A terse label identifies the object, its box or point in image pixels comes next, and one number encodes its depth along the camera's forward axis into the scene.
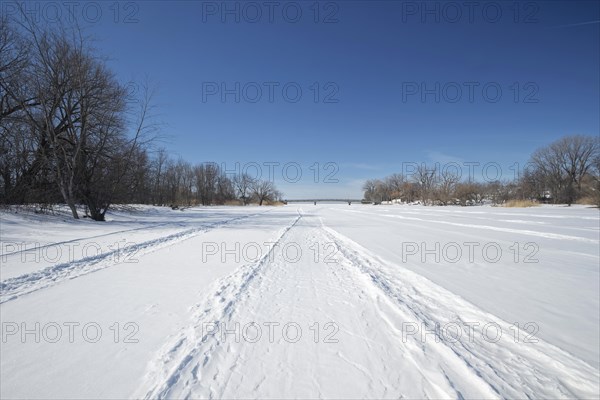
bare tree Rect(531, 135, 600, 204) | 49.53
